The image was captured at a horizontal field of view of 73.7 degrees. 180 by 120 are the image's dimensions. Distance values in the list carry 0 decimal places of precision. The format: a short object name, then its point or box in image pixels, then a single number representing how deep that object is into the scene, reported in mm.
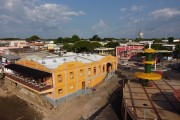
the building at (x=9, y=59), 47429
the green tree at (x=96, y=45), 82768
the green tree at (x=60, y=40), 135551
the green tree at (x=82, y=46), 76713
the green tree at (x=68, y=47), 81456
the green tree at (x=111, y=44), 93718
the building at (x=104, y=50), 78946
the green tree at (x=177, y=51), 68701
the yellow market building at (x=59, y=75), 29082
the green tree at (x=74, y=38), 120855
